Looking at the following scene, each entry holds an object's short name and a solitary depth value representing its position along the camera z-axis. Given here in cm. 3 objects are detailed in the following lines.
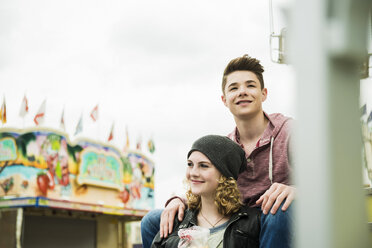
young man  272
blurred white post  62
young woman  271
